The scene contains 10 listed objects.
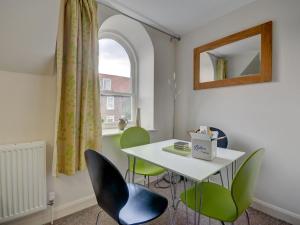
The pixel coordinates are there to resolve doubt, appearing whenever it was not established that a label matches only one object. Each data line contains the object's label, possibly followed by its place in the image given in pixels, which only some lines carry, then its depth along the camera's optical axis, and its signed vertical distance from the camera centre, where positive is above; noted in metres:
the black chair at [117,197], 0.85 -0.50
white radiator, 1.33 -0.59
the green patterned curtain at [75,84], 1.57 +0.26
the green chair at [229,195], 0.92 -0.64
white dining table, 1.08 -0.39
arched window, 2.40 +0.47
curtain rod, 2.03 +1.27
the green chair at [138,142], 1.86 -0.39
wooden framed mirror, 1.81 +0.66
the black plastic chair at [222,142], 2.02 -0.38
